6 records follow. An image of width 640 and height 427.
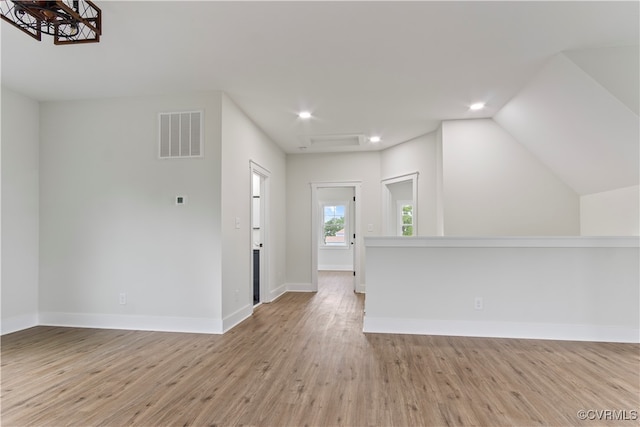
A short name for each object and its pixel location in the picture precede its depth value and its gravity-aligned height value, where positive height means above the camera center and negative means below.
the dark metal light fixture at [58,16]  2.06 +1.29
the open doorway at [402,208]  8.80 +0.25
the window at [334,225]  9.91 -0.21
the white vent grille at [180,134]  3.86 +0.96
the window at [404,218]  8.95 -0.01
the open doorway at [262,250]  5.45 -0.50
